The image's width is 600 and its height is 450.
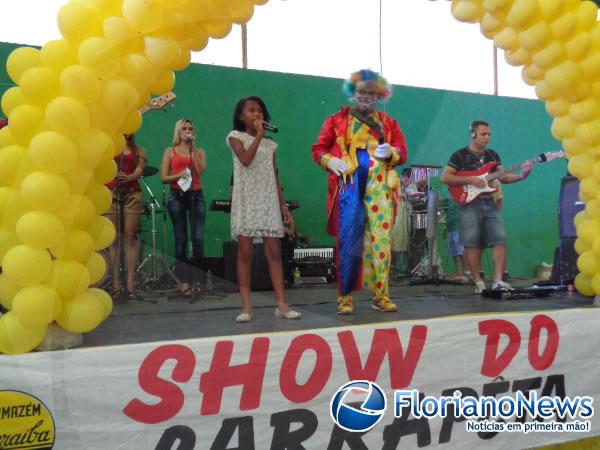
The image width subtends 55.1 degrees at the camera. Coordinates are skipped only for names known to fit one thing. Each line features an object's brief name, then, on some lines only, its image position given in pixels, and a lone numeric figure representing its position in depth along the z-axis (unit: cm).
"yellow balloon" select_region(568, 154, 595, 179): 308
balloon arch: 188
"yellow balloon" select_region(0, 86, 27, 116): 199
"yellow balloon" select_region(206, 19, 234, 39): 212
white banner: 183
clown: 283
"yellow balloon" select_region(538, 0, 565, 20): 265
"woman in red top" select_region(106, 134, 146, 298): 243
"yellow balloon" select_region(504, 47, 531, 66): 274
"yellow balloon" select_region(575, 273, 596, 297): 317
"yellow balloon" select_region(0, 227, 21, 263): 197
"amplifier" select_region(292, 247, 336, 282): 401
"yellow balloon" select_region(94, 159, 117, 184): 216
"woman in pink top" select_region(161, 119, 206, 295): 356
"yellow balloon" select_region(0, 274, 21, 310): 196
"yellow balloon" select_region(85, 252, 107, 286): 214
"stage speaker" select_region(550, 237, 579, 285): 345
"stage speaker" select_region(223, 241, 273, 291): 292
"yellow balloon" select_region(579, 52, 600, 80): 282
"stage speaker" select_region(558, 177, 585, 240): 377
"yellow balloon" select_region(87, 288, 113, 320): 214
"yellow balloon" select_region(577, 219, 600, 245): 312
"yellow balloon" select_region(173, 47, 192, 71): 209
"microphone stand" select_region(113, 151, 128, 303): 244
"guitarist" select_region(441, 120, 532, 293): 360
